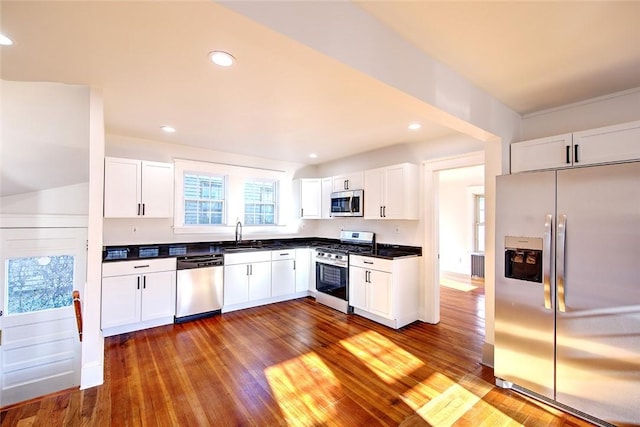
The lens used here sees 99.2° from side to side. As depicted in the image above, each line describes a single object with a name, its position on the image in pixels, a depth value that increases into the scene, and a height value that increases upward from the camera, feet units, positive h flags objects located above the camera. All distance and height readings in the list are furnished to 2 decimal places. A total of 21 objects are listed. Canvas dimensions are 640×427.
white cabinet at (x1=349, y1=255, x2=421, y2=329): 11.60 -3.28
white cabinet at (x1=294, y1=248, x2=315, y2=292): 15.93 -3.22
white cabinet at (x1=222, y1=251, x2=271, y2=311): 13.52 -3.24
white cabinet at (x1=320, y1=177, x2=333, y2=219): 16.30 +1.12
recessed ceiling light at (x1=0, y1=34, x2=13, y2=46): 5.13 +3.33
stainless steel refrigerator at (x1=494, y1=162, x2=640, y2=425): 5.81 -1.69
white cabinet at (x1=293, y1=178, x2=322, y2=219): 17.02 +1.09
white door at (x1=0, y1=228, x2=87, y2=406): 11.70 -4.38
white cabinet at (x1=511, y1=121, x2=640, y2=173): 6.66 +1.86
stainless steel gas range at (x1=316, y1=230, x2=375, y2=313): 13.68 -2.75
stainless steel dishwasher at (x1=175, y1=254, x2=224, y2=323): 12.21 -3.33
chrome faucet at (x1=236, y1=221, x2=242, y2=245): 15.76 -0.91
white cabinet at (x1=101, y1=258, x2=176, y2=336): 10.76 -3.33
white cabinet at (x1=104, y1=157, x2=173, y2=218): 11.51 +1.14
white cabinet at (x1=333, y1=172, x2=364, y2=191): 14.44 +1.89
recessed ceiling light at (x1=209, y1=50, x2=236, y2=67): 5.78 +3.44
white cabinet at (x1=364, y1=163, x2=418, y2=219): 12.40 +1.13
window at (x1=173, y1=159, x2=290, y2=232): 14.05 +1.04
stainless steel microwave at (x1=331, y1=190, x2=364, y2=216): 14.30 +0.70
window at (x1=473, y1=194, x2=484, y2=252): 21.89 -0.52
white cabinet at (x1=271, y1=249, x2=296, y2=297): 14.99 -3.21
